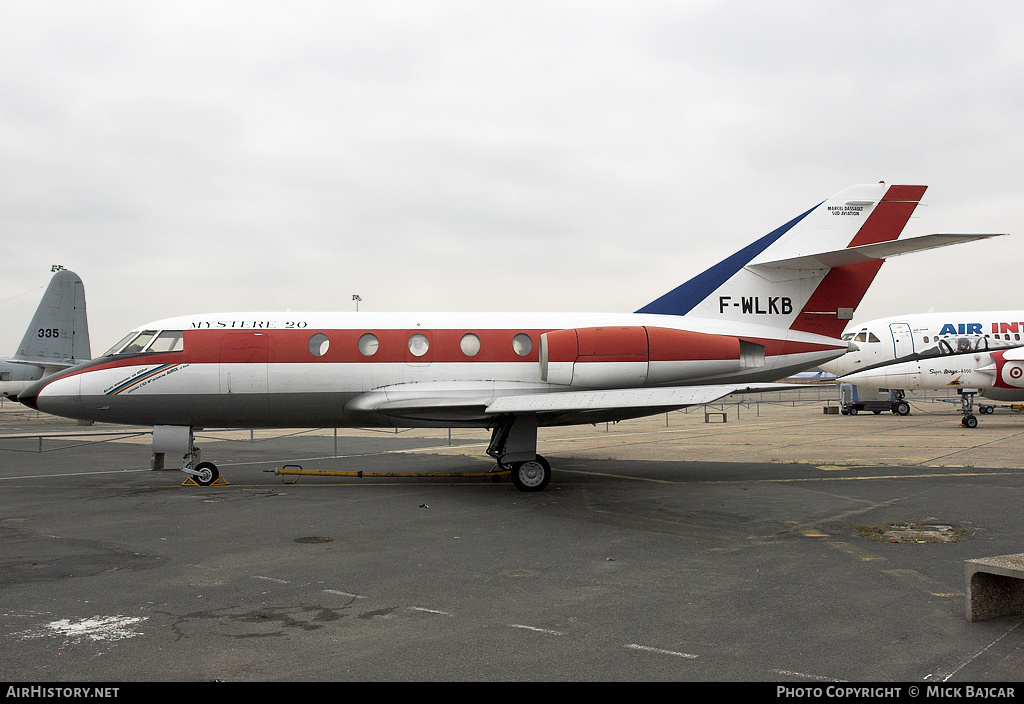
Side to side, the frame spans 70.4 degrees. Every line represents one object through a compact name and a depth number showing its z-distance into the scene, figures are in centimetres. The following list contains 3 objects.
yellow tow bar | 1456
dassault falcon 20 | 1385
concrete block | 555
